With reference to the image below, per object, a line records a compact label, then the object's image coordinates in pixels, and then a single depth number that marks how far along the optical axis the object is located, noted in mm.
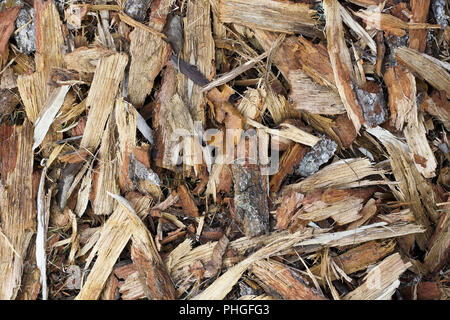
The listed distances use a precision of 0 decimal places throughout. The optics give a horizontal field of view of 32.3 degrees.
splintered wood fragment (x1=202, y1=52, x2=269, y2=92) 560
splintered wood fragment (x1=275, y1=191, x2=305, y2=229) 545
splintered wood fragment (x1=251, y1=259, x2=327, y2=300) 537
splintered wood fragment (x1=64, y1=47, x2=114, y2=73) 557
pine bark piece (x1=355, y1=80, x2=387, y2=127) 546
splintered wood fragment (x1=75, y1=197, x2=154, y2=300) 546
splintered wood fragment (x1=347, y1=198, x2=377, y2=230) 550
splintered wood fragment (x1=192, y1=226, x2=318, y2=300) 541
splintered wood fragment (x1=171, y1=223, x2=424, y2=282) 547
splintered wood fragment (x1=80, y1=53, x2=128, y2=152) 557
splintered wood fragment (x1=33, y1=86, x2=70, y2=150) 561
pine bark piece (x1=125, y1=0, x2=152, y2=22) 558
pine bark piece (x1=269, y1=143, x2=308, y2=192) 557
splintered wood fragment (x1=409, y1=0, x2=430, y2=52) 552
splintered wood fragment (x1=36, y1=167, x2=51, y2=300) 549
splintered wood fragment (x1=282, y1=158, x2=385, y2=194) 554
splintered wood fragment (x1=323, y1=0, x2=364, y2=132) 545
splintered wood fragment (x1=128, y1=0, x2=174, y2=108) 558
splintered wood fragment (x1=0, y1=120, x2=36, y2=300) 547
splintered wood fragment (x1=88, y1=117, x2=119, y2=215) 557
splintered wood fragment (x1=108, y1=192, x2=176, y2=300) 540
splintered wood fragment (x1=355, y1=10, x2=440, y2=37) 551
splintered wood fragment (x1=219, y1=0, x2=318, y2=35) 556
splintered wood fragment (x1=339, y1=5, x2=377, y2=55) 553
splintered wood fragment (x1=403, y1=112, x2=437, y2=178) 553
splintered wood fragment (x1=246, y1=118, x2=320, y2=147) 553
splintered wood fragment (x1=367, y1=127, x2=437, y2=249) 556
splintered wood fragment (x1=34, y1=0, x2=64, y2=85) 561
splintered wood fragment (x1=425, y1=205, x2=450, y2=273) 555
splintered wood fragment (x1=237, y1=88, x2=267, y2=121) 561
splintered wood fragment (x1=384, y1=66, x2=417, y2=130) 550
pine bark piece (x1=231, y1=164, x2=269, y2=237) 548
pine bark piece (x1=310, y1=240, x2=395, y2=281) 547
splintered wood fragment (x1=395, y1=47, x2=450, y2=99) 551
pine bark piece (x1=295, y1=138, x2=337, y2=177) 557
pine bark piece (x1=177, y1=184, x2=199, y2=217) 558
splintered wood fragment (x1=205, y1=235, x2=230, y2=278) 546
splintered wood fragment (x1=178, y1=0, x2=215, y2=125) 562
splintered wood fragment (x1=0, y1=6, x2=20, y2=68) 560
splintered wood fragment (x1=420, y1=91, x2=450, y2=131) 558
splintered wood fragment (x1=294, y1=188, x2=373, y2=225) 545
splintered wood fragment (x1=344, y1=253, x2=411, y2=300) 535
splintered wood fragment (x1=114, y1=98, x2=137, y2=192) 553
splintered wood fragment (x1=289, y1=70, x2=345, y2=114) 555
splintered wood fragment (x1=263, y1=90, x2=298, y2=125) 564
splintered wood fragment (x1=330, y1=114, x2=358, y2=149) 558
